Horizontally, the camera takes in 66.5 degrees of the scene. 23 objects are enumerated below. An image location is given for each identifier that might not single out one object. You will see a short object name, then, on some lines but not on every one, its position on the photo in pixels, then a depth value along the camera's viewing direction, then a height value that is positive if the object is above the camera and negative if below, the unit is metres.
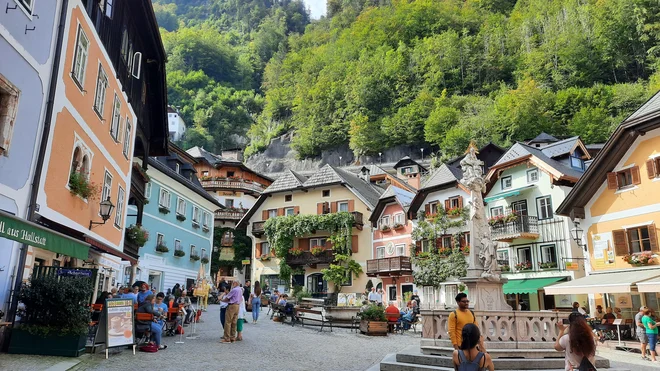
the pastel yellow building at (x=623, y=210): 20.41 +4.31
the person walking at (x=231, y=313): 14.22 -0.17
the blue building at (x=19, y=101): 9.66 +4.01
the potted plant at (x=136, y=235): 20.89 +2.89
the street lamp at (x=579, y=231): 23.44 +3.63
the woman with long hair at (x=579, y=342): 5.53 -0.33
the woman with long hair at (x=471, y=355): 5.50 -0.48
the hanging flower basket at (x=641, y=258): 20.31 +2.12
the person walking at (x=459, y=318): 6.93 -0.12
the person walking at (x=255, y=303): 21.50 +0.15
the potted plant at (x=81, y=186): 12.96 +3.07
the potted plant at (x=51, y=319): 9.64 -0.27
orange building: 11.84 +5.26
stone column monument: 12.11 +1.05
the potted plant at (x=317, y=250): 42.88 +4.75
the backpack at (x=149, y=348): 11.77 -0.97
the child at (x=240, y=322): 14.74 -0.43
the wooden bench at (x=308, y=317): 20.61 -0.35
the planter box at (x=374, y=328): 18.98 -0.72
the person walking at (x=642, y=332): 15.39 -0.60
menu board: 10.73 -0.38
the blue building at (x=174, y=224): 30.03 +5.27
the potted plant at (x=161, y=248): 30.53 +3.43
